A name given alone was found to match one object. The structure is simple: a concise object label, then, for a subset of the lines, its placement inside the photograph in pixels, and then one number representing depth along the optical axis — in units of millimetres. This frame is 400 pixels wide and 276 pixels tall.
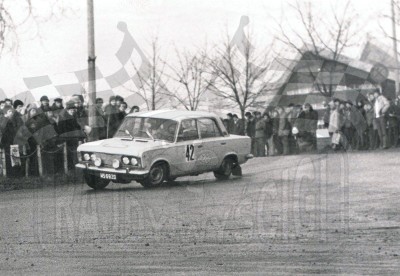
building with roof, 44625
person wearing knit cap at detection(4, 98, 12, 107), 20172
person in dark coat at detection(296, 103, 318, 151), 27812
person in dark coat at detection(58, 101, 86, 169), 19891
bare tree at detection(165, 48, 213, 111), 33844
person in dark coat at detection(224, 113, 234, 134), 28802
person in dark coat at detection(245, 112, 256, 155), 28641
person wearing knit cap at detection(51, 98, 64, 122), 19906
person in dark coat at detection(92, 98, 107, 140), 21880
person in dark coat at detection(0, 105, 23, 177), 19344
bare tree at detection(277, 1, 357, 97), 40250
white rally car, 16750
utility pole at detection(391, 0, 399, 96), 35244
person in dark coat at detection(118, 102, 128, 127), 21391
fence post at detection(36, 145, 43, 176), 19375
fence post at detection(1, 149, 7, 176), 19188
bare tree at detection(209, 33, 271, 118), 37034
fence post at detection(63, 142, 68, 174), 20130
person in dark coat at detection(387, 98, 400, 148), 28594
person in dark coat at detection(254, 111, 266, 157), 28078
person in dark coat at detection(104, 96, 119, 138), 21359
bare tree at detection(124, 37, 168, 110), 32438
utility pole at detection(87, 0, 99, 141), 22078
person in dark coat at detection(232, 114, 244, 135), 28906
